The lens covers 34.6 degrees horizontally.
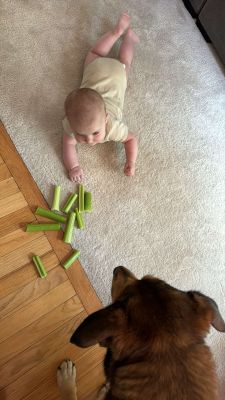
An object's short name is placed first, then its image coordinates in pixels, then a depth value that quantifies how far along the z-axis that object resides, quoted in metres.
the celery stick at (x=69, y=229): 1.44
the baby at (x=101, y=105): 1.35
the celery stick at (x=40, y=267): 1.38
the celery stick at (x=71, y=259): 1.41
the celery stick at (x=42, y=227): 1.42
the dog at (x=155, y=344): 0.76
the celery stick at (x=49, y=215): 1.46
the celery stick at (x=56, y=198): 1.48
